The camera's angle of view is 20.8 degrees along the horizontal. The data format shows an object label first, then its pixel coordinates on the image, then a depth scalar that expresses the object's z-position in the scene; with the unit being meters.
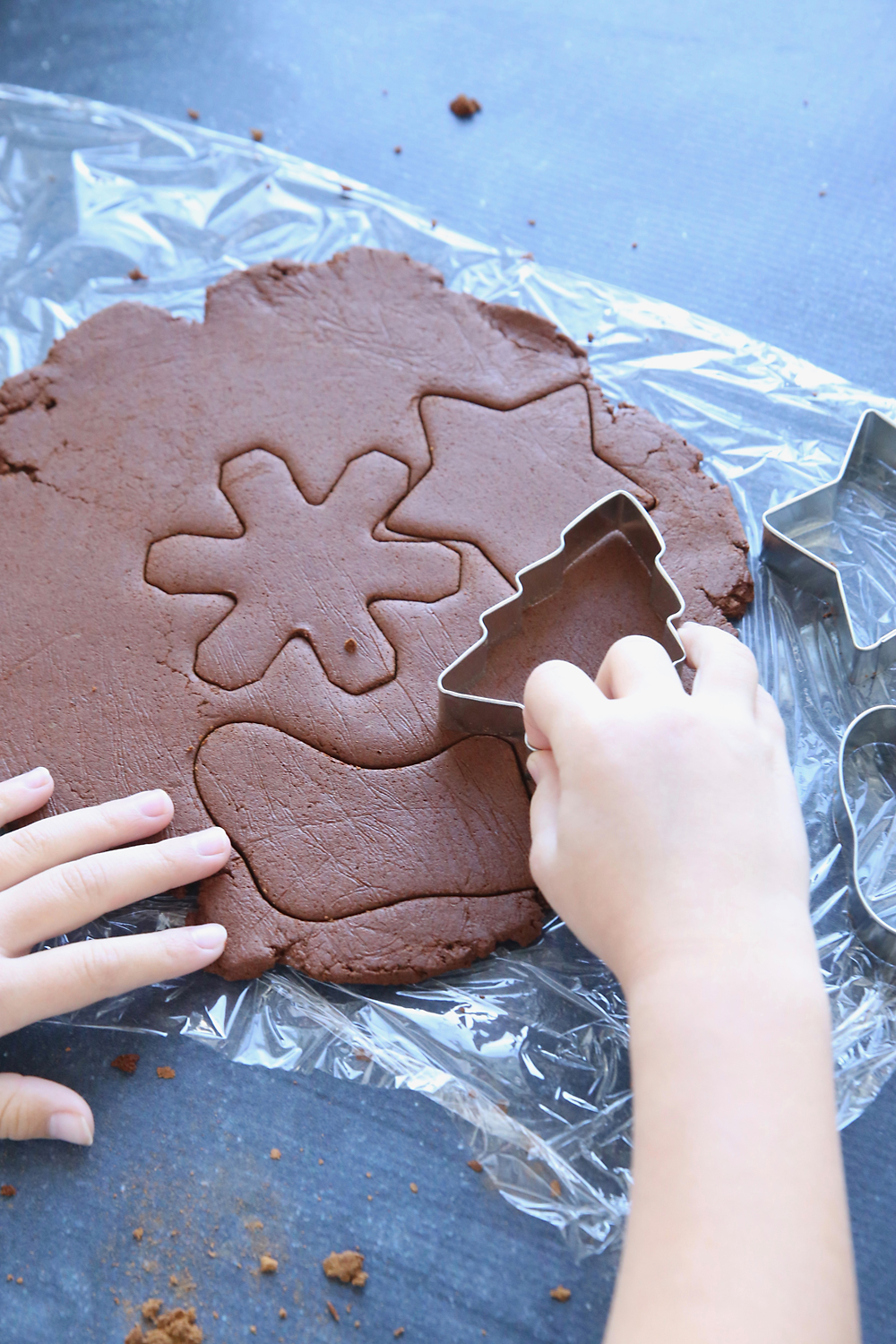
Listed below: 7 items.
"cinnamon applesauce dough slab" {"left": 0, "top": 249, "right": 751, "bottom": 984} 0.59
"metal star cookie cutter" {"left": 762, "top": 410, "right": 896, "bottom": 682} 0.62
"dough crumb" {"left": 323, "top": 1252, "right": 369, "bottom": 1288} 0.57
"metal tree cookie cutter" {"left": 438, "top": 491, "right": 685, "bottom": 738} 0.60
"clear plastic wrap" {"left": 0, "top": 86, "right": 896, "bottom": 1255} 0.59
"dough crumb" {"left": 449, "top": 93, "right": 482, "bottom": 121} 0.74
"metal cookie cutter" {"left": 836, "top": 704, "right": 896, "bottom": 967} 0.59
